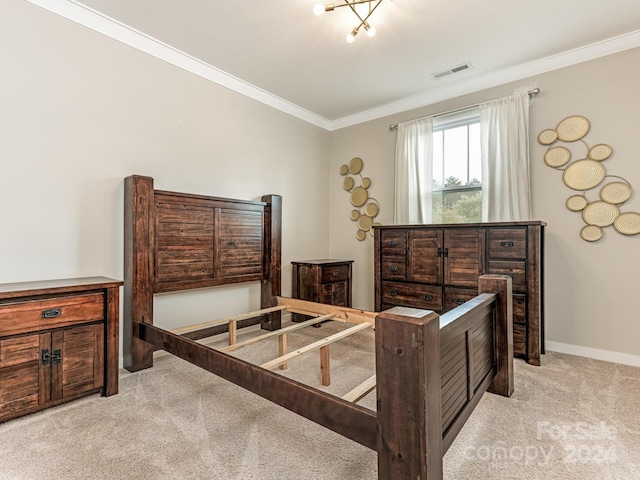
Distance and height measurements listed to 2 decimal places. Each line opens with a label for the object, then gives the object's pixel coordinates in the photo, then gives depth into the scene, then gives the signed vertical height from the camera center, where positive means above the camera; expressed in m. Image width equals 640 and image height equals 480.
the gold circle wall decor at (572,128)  2.83 +1.08
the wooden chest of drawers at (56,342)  1.71 -0.57
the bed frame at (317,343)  0.99 -0.45
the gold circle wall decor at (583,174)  2.75 +0.64
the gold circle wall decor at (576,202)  2.81 +0.39
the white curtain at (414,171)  3.69 +0.90
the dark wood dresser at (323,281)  3.65 -0.44
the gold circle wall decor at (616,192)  2.63 +0.45
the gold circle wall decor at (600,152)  2.71 +0.82
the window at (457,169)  3.46 +0.88
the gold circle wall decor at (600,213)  2.69 +0.27
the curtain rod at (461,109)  3.04 +1.51
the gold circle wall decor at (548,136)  2.96 +1.04
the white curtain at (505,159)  3.05 +0.87
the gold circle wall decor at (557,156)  2.89 +0.83
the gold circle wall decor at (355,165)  4.37 +1.13
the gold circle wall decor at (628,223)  2.59 +0.18
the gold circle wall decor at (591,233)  2.75 +0.10
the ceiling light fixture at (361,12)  2.02 +1.66
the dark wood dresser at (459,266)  2.56 -0.19
